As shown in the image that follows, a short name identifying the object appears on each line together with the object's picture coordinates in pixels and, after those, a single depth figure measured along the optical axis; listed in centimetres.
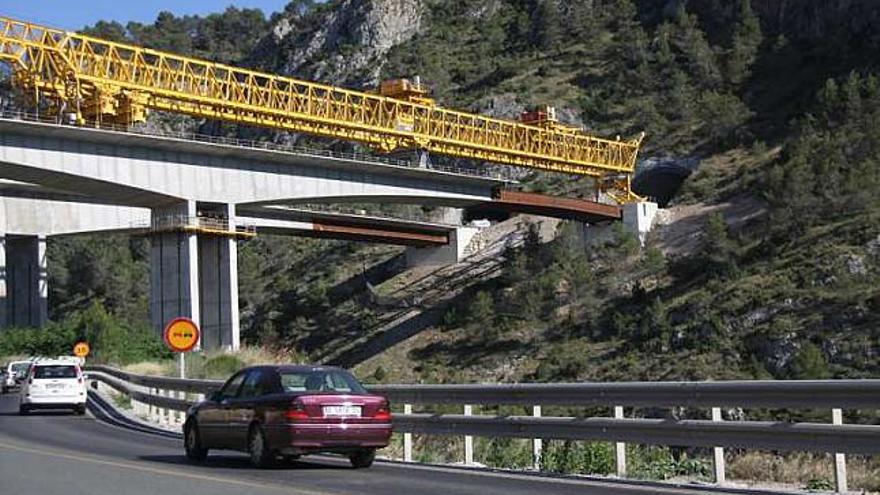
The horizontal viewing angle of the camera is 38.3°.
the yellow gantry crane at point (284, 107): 6462
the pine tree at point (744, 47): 10350
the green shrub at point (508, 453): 1811
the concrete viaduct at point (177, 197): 5800
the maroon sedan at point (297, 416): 1659
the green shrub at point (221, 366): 3772
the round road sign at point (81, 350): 5388
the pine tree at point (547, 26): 13150
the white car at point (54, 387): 3319
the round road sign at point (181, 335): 2814
